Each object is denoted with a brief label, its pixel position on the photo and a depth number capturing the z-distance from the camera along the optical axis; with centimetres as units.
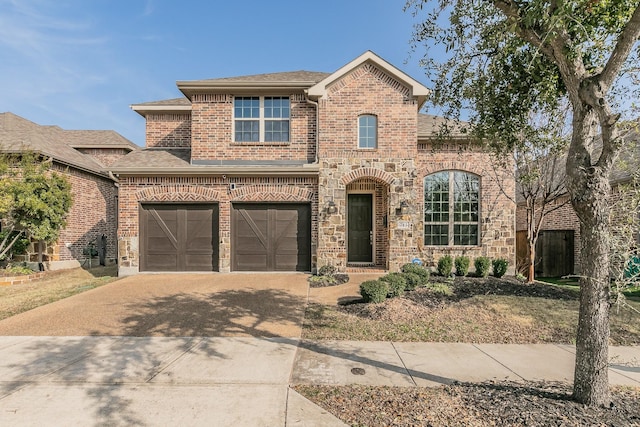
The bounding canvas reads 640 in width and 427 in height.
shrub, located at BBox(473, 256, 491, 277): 1085
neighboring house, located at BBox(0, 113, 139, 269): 1271
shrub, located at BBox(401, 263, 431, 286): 903
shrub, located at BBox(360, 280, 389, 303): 732
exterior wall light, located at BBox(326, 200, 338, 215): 1096
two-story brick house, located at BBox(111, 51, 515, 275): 1105
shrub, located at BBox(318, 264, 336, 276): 1050
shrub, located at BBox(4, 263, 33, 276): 1099
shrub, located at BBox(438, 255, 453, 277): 1088
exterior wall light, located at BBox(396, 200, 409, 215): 1105
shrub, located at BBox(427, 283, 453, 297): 842
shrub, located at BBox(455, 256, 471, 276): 1107
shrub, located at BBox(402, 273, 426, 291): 850
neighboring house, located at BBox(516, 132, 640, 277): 1309
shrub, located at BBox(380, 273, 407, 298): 768
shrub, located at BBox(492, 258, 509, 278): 1098
